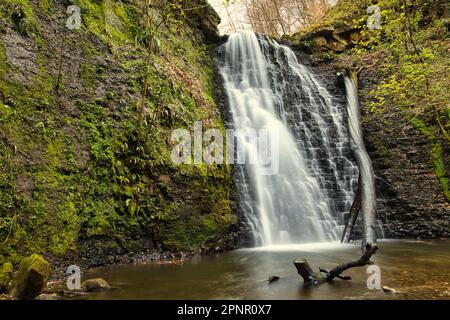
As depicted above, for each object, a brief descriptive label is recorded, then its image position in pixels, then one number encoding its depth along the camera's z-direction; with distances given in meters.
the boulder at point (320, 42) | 14.83
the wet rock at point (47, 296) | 3.73
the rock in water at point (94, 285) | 4.21
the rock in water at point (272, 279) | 4.67
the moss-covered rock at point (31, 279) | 3.66
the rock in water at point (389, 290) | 3.84
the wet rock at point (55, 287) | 4.03
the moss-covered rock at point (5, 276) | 3.92
